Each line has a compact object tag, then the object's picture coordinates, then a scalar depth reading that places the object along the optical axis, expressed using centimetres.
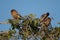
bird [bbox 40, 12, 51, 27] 1686
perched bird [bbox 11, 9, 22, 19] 1970
